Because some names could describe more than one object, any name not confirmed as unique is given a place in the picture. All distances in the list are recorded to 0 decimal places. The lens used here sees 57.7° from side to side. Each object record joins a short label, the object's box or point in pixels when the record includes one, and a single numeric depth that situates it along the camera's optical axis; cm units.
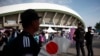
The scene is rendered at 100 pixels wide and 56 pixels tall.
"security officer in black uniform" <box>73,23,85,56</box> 397
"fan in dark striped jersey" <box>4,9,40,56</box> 88
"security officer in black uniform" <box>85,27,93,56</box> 393
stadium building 2755
